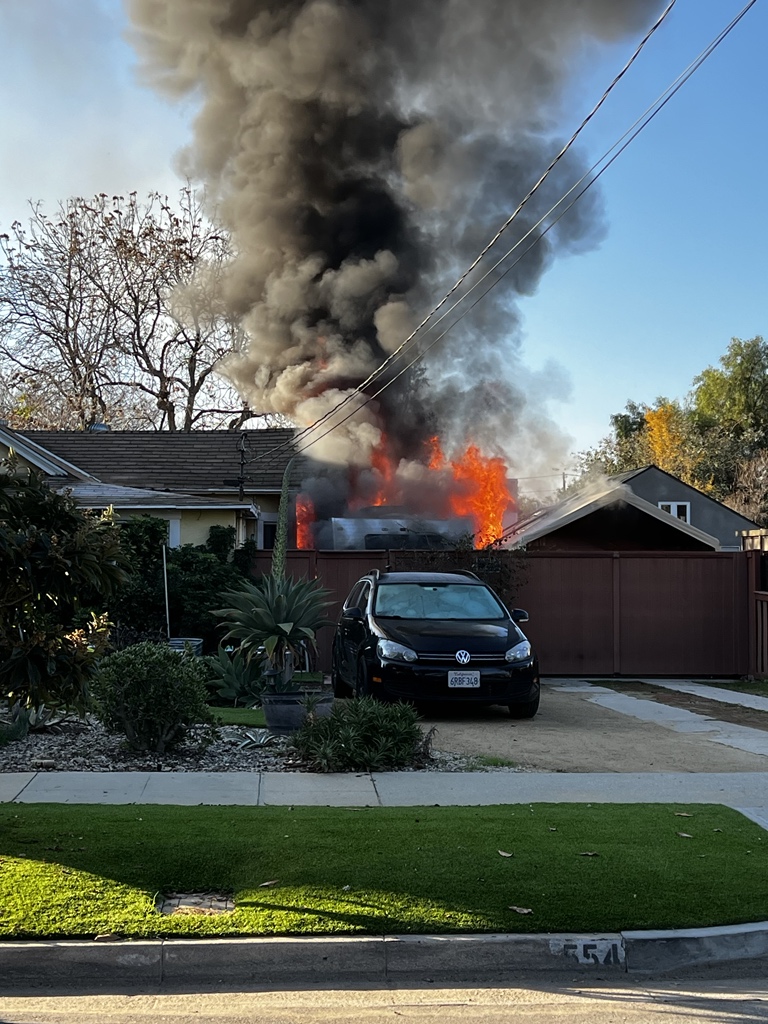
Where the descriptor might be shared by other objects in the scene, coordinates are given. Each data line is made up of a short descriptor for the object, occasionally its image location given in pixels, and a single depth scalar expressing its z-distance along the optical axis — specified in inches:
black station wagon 417.7
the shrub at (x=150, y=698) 339.0
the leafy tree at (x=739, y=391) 1833.2
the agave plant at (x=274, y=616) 427.8
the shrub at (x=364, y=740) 324.2
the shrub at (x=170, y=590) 594.9
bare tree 1263.5
